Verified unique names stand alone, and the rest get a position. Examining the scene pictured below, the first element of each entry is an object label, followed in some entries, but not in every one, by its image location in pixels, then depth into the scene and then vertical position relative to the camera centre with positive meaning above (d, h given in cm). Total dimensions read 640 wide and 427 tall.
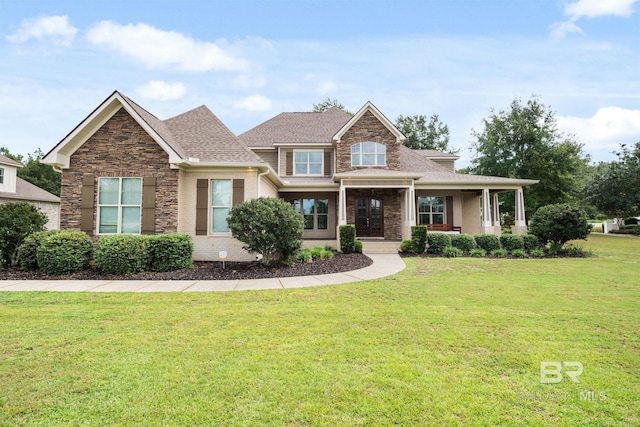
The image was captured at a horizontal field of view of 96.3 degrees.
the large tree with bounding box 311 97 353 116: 3516 +1523
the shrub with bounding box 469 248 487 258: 1275 -117
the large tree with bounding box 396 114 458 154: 3616 +1213
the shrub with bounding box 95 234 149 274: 816 -71
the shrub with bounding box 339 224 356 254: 1333 -52
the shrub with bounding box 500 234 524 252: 1355 -74
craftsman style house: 1012 +227
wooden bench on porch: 1728 -5
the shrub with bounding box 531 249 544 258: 1291 -121
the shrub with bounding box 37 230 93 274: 815 -66
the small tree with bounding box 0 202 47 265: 869 +15
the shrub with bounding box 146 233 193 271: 884 -72
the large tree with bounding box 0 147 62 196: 3516 +688
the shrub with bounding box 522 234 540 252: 1366 -75
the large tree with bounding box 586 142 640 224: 2695 +392
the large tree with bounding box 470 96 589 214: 2675 +711
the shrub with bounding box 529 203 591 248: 1329 +9
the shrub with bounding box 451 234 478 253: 1323 -70
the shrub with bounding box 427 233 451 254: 1335 -65
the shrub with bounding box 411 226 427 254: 1338 -60
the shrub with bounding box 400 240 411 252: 1385 -90
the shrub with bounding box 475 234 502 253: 1350 -72
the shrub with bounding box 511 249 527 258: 1271 -118
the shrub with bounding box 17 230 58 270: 845 -64
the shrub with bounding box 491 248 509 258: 1289 -119
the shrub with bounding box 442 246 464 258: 1277 -111
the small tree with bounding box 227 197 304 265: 902 +8
